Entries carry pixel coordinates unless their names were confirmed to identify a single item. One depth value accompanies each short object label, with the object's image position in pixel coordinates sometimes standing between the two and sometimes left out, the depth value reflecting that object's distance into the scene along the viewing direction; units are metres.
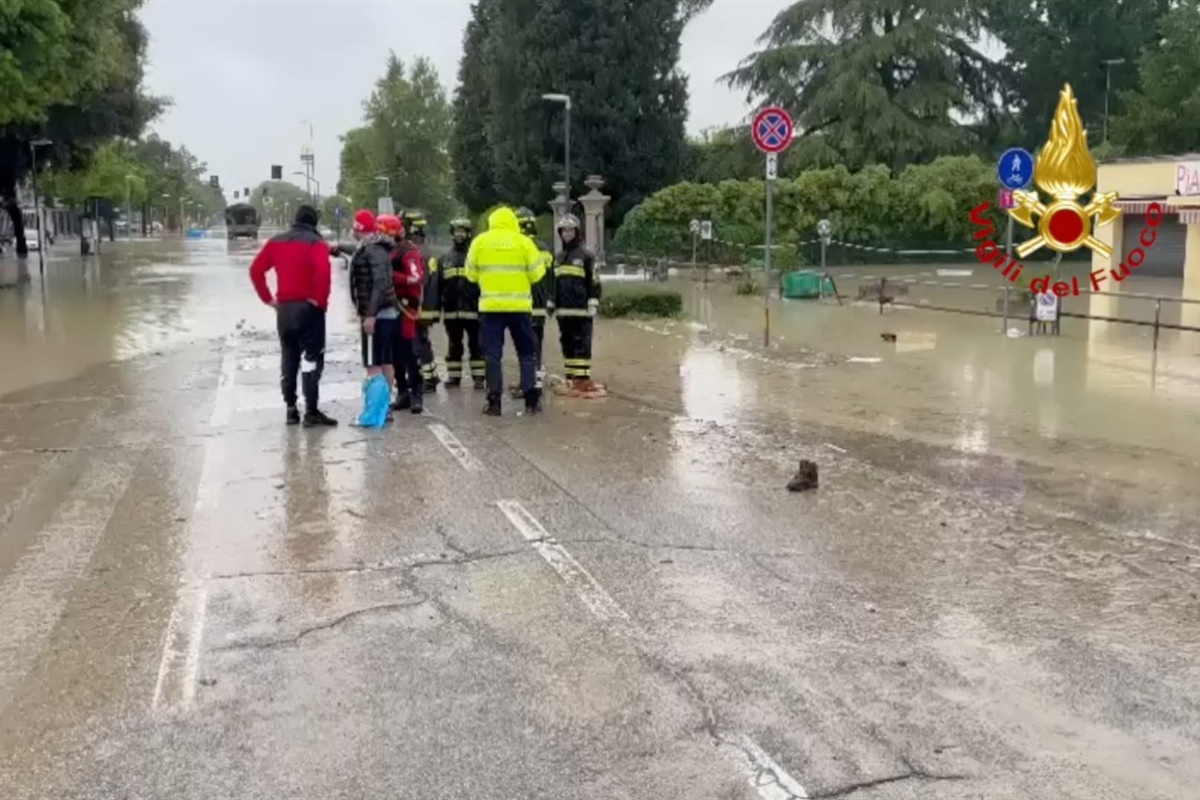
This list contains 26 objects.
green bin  25.56
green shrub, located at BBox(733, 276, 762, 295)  27.70
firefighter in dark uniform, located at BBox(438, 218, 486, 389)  11.86
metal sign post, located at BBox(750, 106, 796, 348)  14.41
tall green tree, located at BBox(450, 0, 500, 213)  56.78
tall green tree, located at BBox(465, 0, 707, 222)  45.22
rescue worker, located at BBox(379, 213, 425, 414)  10.77
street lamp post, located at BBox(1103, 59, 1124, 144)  54.91
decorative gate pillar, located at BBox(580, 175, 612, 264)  39.25
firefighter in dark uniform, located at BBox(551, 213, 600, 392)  11.51
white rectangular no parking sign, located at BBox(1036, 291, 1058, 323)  17.91
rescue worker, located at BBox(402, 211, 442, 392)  11.69
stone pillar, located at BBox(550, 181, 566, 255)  38.69
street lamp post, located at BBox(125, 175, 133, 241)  103.06
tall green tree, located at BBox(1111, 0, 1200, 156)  48.34
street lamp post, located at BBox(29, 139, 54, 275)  39.51
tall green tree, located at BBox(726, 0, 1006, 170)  47.06
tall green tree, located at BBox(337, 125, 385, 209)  86.88
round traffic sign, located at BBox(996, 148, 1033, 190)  17.09
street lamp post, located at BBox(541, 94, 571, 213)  39.50
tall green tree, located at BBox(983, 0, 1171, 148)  57.66
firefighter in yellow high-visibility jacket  10.71
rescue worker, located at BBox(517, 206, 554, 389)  11.24
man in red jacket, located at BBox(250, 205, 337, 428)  10.06
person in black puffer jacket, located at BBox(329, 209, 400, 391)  10.27
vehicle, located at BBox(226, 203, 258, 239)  90.31
